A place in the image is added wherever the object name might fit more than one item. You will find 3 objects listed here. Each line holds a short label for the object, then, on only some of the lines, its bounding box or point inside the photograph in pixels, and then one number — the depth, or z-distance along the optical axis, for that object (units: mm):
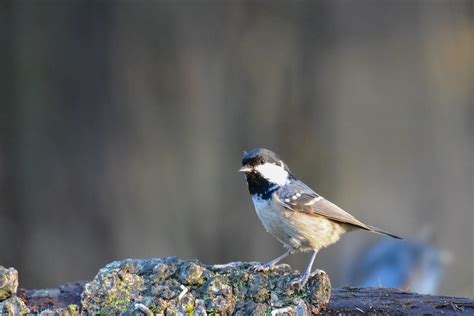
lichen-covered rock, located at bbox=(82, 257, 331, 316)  4680
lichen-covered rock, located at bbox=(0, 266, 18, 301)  4870
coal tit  6004
